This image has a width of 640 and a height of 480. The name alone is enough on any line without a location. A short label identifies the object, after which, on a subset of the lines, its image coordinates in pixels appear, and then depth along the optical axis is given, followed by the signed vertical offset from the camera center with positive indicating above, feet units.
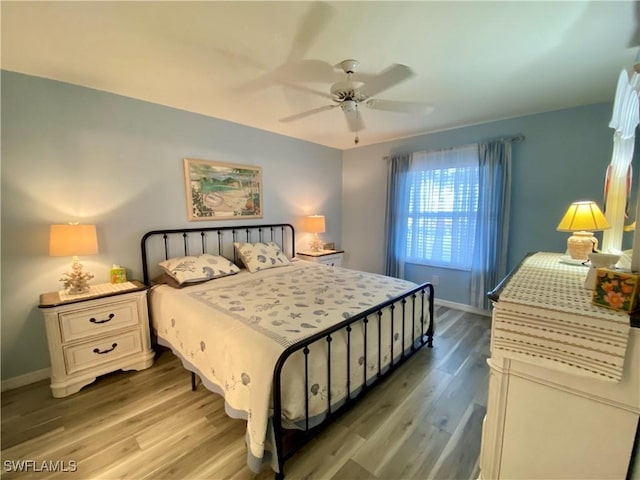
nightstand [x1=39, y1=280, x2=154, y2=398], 6.63 -3.27
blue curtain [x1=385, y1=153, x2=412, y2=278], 13.42 -0.31
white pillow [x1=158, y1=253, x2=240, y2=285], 8.42 -1.93
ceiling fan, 6.45 +3.48
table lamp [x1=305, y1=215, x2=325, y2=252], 13.41 -0.76
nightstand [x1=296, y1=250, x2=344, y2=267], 13.07 -2.41
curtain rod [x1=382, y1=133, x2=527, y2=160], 10.27 +2.68
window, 11.62 +0.01
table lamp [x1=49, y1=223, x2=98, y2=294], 6.75 -0.89
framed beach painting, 9.98 +0.80
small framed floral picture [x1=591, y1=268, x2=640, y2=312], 2.92 -0.95
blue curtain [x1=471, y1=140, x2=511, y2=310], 10.62 -0.42
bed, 4.67 -2.63
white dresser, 2.89 -2.23
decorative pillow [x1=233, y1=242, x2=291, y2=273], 10.36 -1.88
